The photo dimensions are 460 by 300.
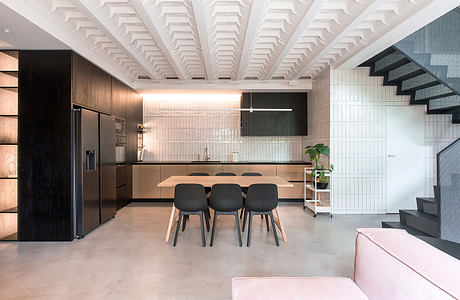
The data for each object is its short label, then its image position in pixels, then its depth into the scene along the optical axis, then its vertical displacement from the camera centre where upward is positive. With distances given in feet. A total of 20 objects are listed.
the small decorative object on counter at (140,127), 19.45 +1.59
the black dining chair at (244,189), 13.54 -2.37
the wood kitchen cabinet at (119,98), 15.17 +3.19
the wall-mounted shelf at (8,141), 11.26 +0.26
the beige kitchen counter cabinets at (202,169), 18.29 -1.78
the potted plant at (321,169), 14.88 -1.31
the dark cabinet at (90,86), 11.28 +3.15
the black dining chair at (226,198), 10.21 -2.11
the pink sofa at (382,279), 3.31 -2.00
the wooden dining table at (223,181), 10.90 -1.60
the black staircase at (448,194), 8.75 -1.63
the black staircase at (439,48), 10.77 +4.49
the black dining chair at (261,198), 10.20 -2.11
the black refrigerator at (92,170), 11.22 -1.16
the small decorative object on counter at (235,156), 19.69 -0.69
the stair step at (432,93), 13.17 +3.18
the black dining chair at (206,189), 12.16 -2.32
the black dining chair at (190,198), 10.16 -2.12
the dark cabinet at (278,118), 19.10 +2.33
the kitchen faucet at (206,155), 20.31 -0.63
